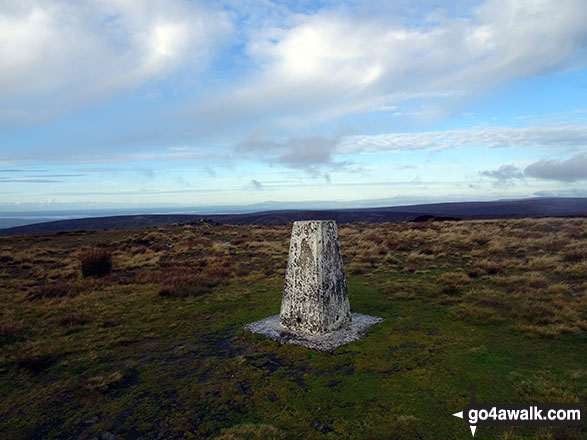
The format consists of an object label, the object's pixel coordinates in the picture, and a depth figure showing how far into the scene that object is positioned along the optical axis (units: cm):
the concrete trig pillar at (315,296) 596
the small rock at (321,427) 354
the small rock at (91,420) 384
